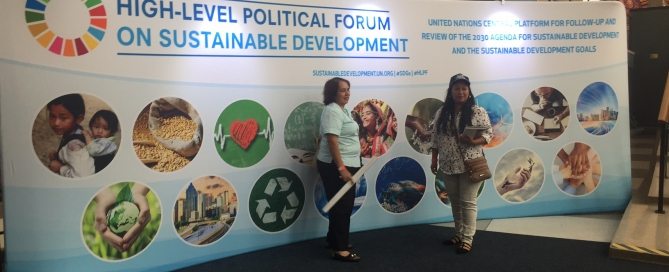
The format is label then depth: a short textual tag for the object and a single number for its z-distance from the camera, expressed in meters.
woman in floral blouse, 3.40
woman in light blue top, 3.26
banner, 2.71
